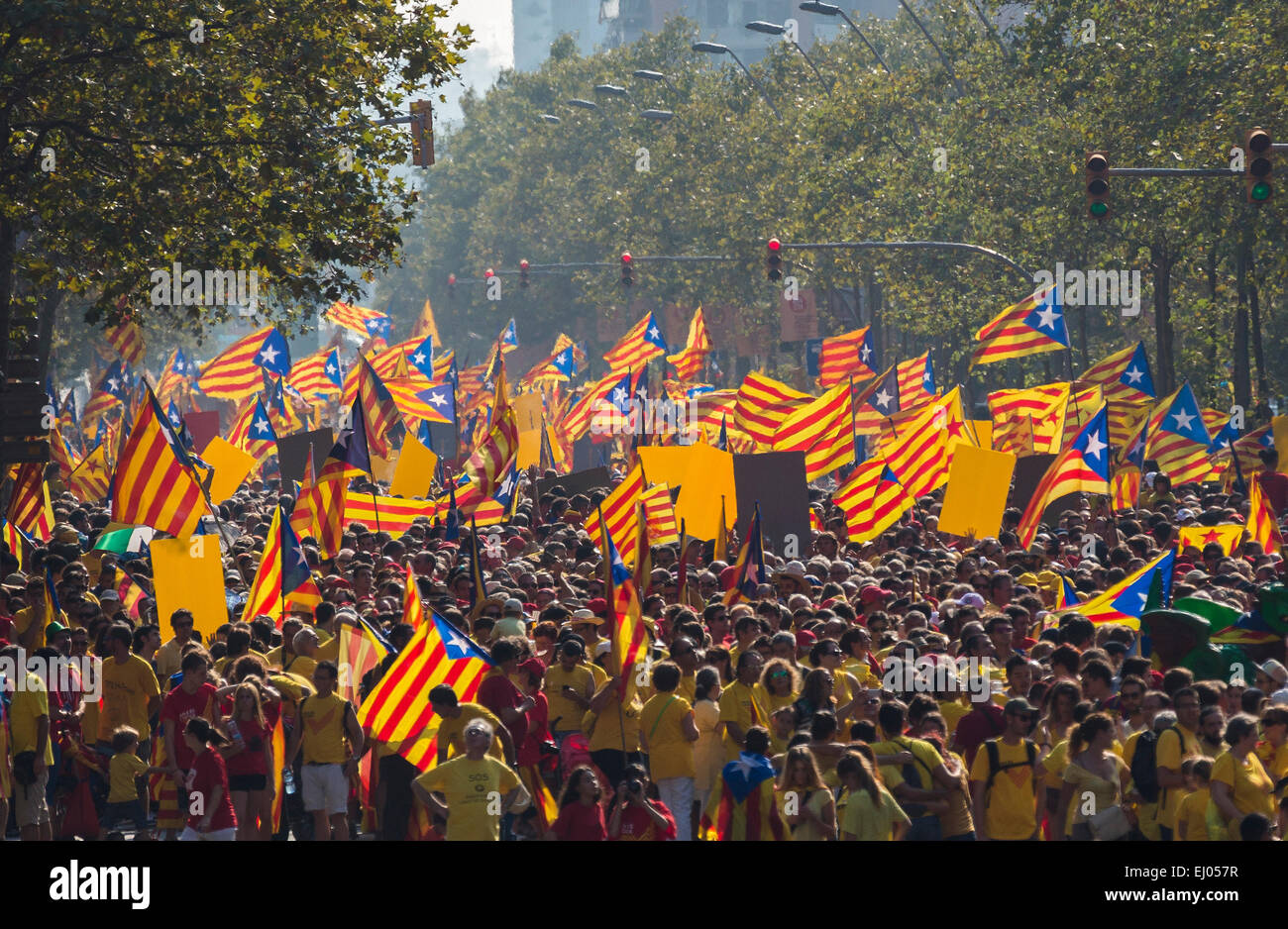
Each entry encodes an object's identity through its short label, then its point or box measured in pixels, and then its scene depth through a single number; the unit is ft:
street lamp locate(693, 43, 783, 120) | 150.59
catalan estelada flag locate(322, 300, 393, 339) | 131.44
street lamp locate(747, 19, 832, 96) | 135.44
